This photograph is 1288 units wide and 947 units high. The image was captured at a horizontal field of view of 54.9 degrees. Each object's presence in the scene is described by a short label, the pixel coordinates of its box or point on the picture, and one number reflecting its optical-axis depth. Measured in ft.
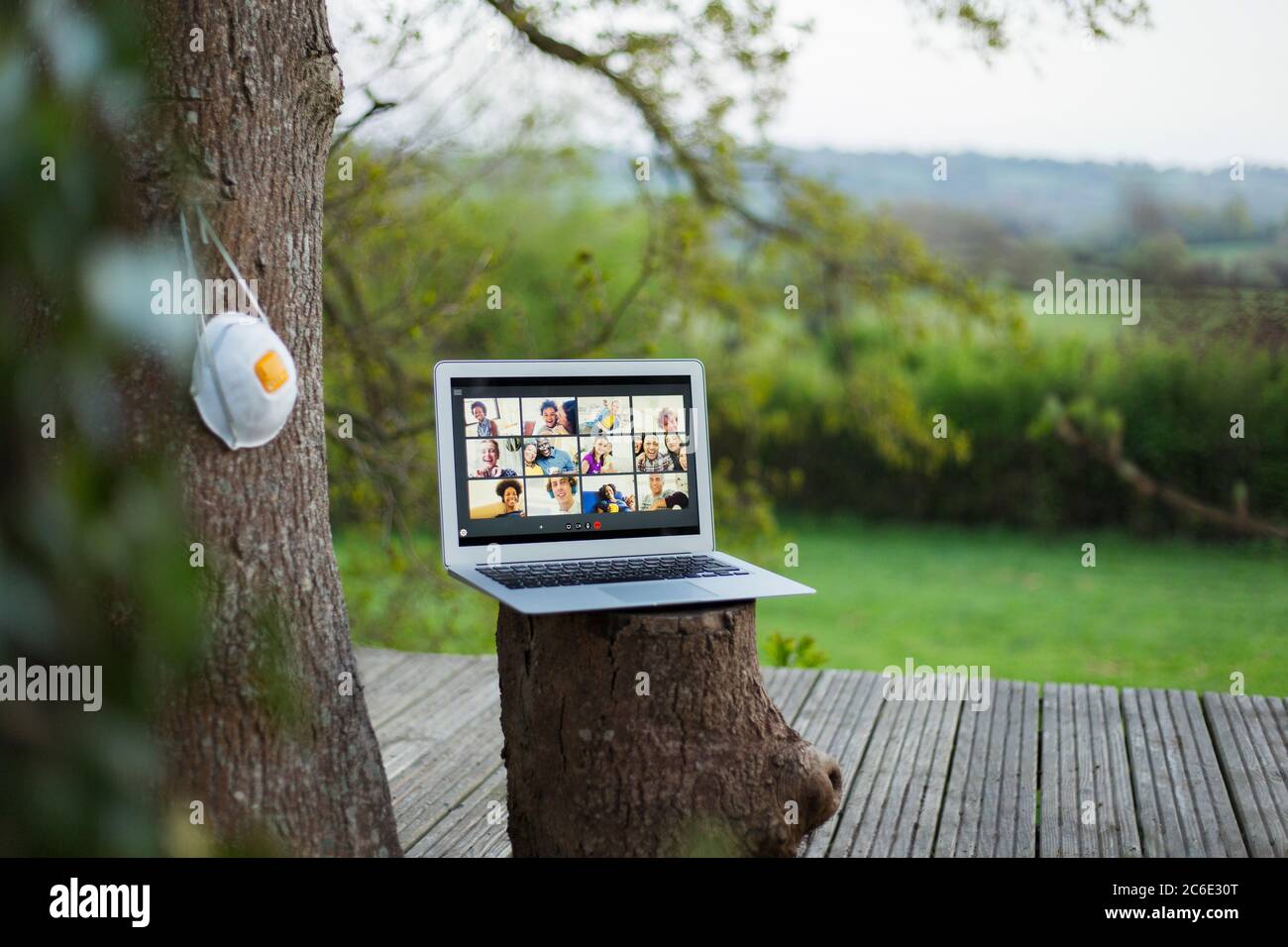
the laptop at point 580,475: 7.56
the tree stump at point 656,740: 6.82
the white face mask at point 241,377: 5.96
